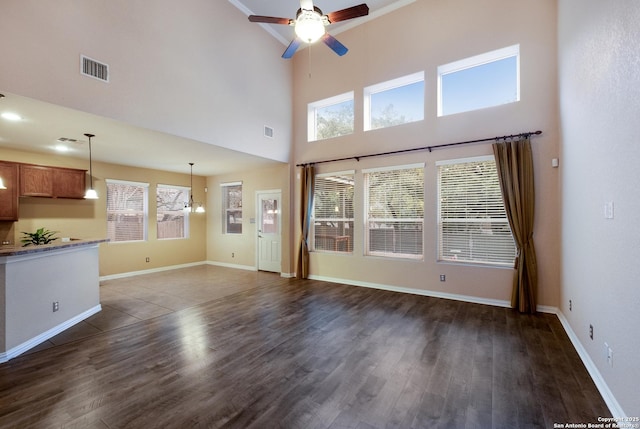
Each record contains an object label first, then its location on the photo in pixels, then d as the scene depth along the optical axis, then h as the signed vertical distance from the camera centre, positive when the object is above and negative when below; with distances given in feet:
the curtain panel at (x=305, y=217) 20.84 -0.27
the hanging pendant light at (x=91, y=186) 13.84 +1.99
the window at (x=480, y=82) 14.52 +7.48
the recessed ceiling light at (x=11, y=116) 10.99 +4.03
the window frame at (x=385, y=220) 16.61 -0.43
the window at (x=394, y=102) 17.19 +7.44
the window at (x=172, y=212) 24.64 +0.15
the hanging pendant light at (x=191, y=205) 26.10 +0.86
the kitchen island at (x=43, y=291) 9.29 -3.12
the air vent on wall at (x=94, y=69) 10.64 +5.84
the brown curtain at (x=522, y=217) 13.33 -0.17
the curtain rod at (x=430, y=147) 13.51 +3.94
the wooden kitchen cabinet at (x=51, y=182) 16.70 +2.09
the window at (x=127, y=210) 21.39 +0.29
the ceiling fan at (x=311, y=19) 9.51 +7.08
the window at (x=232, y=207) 26.11 +0.65
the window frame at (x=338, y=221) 19.42 -0.61
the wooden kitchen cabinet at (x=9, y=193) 15.76 +1.23
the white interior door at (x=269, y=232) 23.24 -1.61
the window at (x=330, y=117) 20.02 +7.42
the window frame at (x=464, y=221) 14.34 -0.47
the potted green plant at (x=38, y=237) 15.93 -1.44
